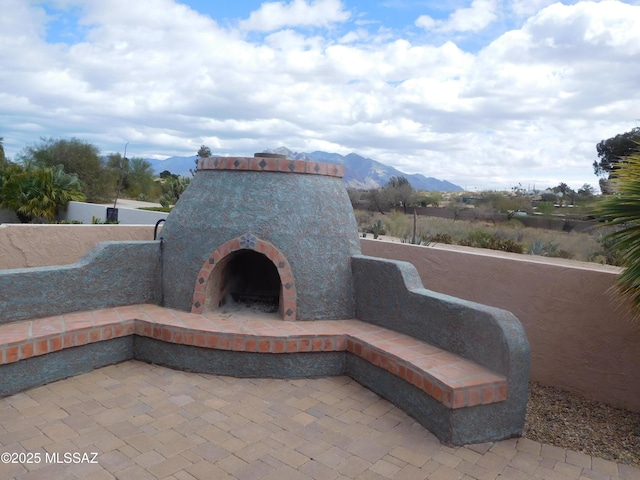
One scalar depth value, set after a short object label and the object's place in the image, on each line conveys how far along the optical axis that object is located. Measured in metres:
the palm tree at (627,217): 3.77
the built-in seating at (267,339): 3.74
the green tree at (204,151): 32.62
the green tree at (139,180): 32.75
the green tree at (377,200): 35.75
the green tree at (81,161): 24.73
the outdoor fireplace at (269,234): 5.06
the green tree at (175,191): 20.15
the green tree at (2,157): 22.24
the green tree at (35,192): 15.84
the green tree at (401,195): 36.12
